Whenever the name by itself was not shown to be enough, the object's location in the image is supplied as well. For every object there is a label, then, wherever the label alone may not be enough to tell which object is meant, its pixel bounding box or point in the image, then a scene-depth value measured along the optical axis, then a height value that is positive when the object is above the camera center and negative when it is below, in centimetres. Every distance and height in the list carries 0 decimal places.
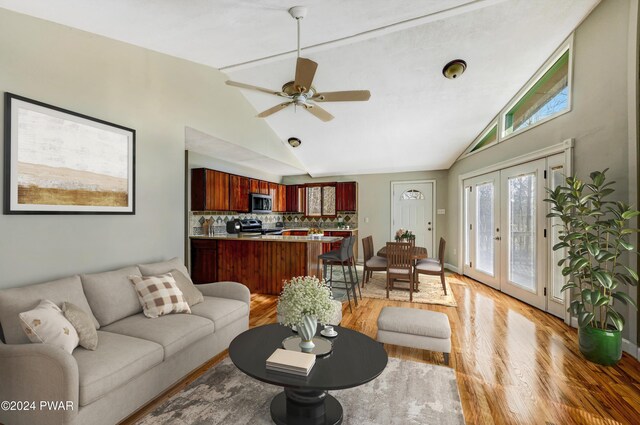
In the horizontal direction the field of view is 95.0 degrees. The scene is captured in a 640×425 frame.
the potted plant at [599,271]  254 -53
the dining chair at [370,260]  486 -81
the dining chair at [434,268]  453 -84
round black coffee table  154 -88
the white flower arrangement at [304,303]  182 -57
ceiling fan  247 +116
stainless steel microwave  641 +24
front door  725 +10
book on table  158 -82
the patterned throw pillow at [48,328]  166 -66
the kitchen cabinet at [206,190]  519 +43
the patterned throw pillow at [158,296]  244 -71
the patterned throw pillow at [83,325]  180 -71
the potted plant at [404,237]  503 -40
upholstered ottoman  257 -104
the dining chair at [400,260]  431 -70
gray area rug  185 -130
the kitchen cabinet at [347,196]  761 +46
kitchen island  455 -75
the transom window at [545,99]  364 +160
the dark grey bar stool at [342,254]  411 -58
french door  384 -31
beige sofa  153 -87
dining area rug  439 -129
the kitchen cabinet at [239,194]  586 +41
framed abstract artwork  207 +41
